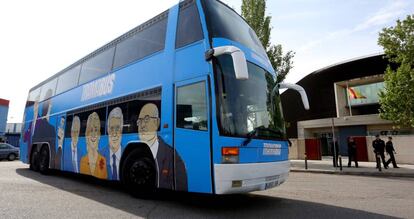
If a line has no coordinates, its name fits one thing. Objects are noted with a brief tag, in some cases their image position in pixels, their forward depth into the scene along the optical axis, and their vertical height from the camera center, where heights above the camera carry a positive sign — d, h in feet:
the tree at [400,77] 58.08 +16.66
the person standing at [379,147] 48.91 +2.08
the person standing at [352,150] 54.19 +1.64
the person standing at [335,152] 54.13 +1.20
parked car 79.10 +0.09
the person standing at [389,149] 50.96 +1.84
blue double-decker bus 16.12 +2.99
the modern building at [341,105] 98.06 +20.51
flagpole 108.27 +21.54
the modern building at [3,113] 140.15 +18.49
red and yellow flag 106.76 +23.56
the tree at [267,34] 73.82 +30.55
